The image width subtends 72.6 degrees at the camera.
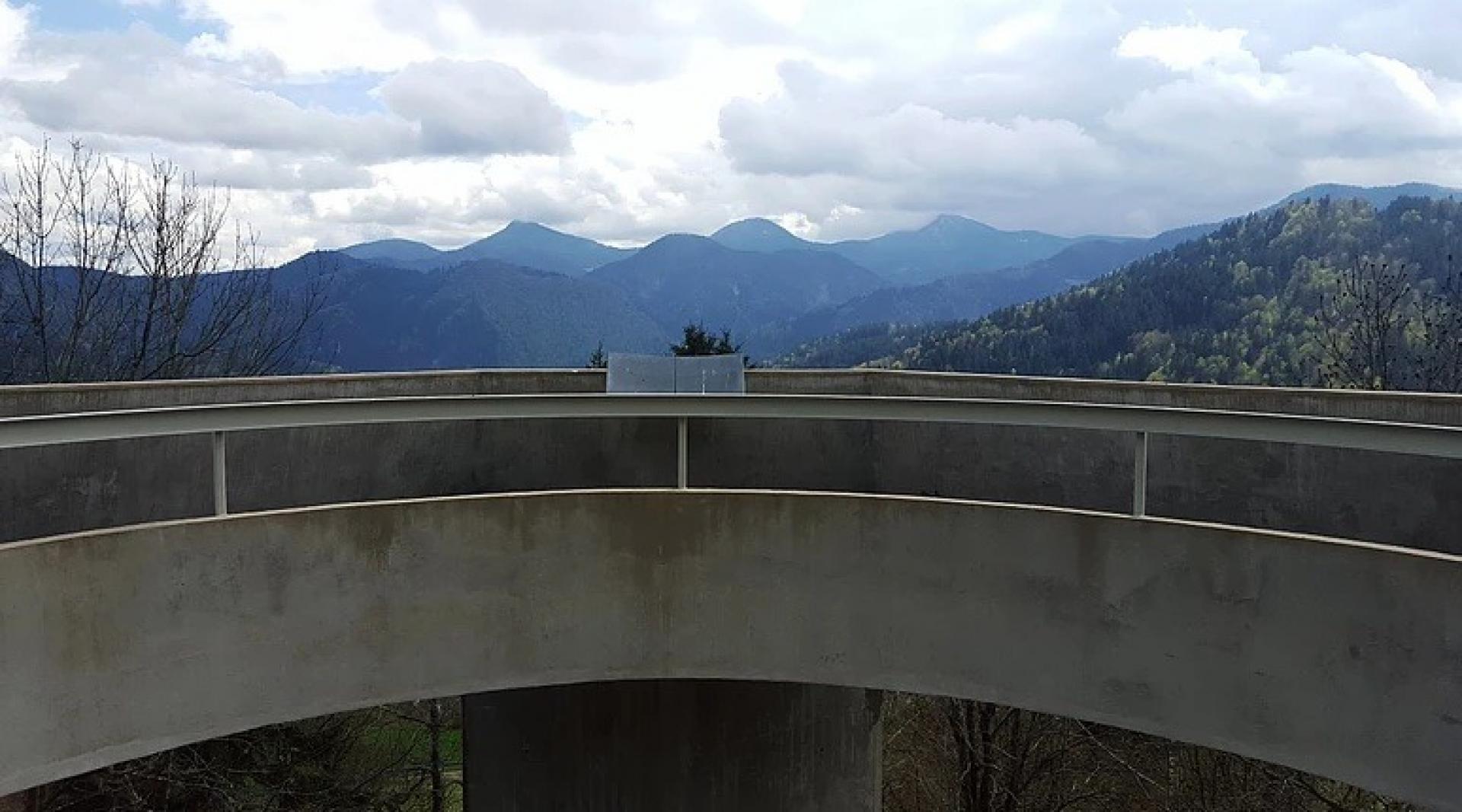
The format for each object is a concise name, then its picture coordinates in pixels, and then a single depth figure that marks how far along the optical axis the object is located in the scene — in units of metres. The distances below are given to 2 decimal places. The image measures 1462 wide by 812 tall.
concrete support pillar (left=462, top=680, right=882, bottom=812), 6.91
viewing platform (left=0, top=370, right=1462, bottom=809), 4.73
